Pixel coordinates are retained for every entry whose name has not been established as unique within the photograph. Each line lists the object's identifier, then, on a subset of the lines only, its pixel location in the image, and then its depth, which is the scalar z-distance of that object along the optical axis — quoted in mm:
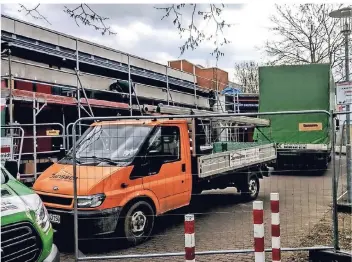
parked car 3418
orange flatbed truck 5977
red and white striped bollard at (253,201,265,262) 4488
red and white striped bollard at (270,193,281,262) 4684
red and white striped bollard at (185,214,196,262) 4312
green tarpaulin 14747
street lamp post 8164
